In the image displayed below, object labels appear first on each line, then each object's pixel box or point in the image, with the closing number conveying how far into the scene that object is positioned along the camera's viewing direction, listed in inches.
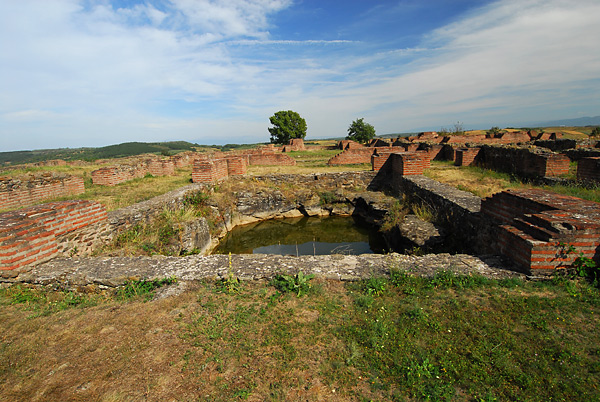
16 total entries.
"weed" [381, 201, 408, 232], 309.5
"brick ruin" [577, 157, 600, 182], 260.5
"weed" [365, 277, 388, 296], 123.2
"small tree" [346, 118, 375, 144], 1566.2
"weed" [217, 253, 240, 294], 131.2
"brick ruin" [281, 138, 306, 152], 1093.0
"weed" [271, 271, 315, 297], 129.0
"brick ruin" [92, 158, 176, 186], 438.3
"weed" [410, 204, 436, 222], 257.8
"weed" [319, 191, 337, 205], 443.2
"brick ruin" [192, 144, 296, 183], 408.2
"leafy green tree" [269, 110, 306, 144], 1857.8
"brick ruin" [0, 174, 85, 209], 310.2
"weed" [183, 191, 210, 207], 339.3
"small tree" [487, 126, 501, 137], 1058.1
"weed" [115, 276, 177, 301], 131.4
